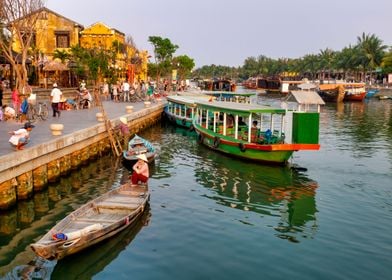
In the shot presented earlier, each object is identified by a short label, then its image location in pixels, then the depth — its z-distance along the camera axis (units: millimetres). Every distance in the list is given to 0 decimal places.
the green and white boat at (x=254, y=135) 20250
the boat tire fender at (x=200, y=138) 27522
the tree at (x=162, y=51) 68688
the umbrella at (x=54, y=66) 40719
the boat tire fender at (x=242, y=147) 21870
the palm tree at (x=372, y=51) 104000
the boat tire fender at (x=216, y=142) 24341
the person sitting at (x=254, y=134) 22144
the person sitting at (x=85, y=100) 33188
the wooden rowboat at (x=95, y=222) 10019
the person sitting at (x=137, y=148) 20789
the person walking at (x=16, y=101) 24422
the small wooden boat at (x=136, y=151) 20188
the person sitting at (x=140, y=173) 15305
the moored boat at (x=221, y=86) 76312
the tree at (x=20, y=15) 25797
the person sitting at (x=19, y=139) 14688
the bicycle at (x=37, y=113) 23797
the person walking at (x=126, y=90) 41469
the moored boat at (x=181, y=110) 35306
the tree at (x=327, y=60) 136825
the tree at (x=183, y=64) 88662
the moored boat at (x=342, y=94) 76938
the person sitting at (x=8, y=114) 22766
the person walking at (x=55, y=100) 25625
